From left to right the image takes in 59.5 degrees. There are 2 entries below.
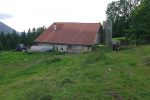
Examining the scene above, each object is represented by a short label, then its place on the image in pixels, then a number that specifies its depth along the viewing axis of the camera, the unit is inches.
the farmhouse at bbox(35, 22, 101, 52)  711.8
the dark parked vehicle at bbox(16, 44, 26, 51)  816.5
